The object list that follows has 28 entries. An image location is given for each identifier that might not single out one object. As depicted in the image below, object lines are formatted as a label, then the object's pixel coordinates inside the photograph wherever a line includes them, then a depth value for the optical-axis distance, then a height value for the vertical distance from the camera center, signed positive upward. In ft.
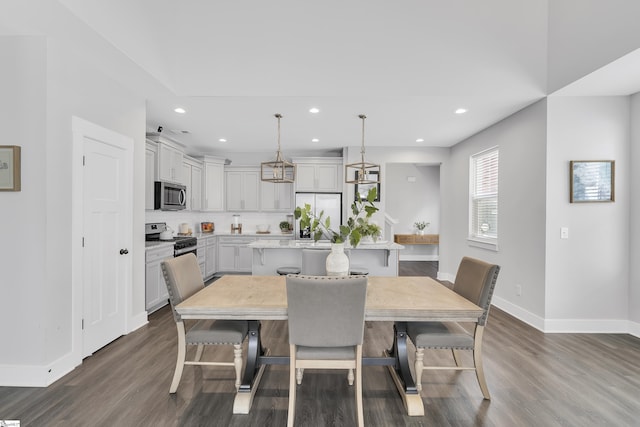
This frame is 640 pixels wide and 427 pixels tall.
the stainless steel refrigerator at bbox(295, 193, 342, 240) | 19.45 +0.56
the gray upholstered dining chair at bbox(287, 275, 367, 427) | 5.51 -2.09
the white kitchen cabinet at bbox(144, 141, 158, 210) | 13.62 +1.80
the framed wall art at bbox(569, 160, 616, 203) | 10.65 +1.16
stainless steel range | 14.43 -1.38
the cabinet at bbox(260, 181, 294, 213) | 20.42 +0.91
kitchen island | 13.09 -2.02
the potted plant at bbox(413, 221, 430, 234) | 27.17 -1.20
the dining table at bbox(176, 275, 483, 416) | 6.01 -1.93
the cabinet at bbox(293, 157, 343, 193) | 19.74 +2.27
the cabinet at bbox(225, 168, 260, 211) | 20.47 +1.62
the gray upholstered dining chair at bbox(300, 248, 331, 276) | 9.33 -1.58
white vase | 7.66 -1.28
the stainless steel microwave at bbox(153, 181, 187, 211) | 14.33 +0.73
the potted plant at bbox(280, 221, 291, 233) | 20.33 -0.98
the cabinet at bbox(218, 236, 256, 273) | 19.39 -2.82
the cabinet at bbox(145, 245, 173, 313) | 12.07 -2.83
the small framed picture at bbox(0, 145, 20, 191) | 7.32 +1.00
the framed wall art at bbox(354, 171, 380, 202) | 19.03 +1.53
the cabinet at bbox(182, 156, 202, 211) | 17.43 +1.78
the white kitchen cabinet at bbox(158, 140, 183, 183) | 14.38 +2.43
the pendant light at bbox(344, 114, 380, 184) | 12.32 +1.91
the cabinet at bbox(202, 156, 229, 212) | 19.55 +1.77
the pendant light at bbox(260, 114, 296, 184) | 11.80 +1.83
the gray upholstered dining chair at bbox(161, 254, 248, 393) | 6.71 -2.72
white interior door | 8.76 -0.84
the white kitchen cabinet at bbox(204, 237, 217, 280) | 18.04 -2.83
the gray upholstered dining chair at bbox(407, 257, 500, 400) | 6.60 -2.69
